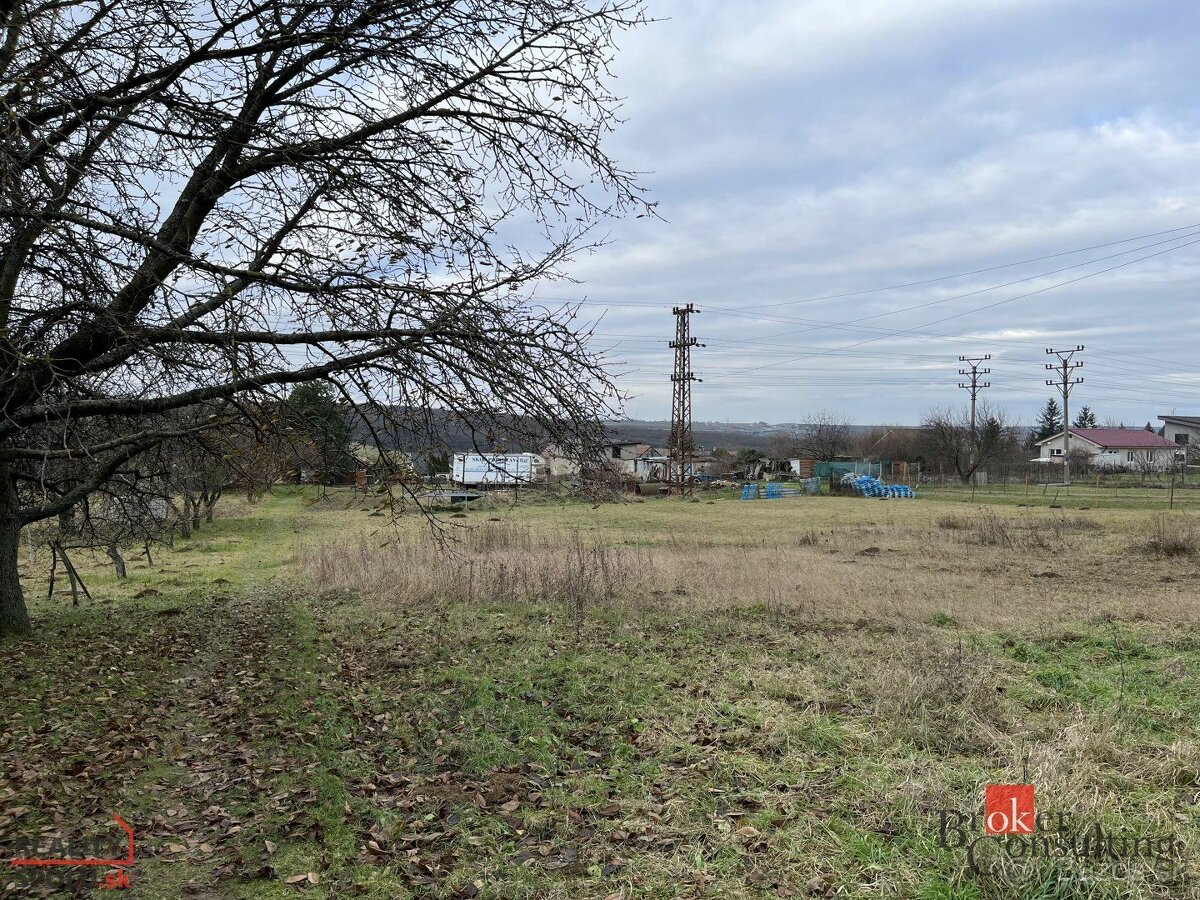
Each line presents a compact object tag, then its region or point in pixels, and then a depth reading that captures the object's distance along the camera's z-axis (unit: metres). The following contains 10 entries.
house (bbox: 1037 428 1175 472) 80.44
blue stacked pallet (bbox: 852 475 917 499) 49.22
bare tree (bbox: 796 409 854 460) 84.12
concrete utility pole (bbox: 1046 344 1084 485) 62.78
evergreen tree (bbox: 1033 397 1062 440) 101.12
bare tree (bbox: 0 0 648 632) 5.46
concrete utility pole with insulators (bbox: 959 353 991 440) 68.24
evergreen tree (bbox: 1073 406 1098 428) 105.69
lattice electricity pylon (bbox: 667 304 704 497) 51.42
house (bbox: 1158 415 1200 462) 80.94
